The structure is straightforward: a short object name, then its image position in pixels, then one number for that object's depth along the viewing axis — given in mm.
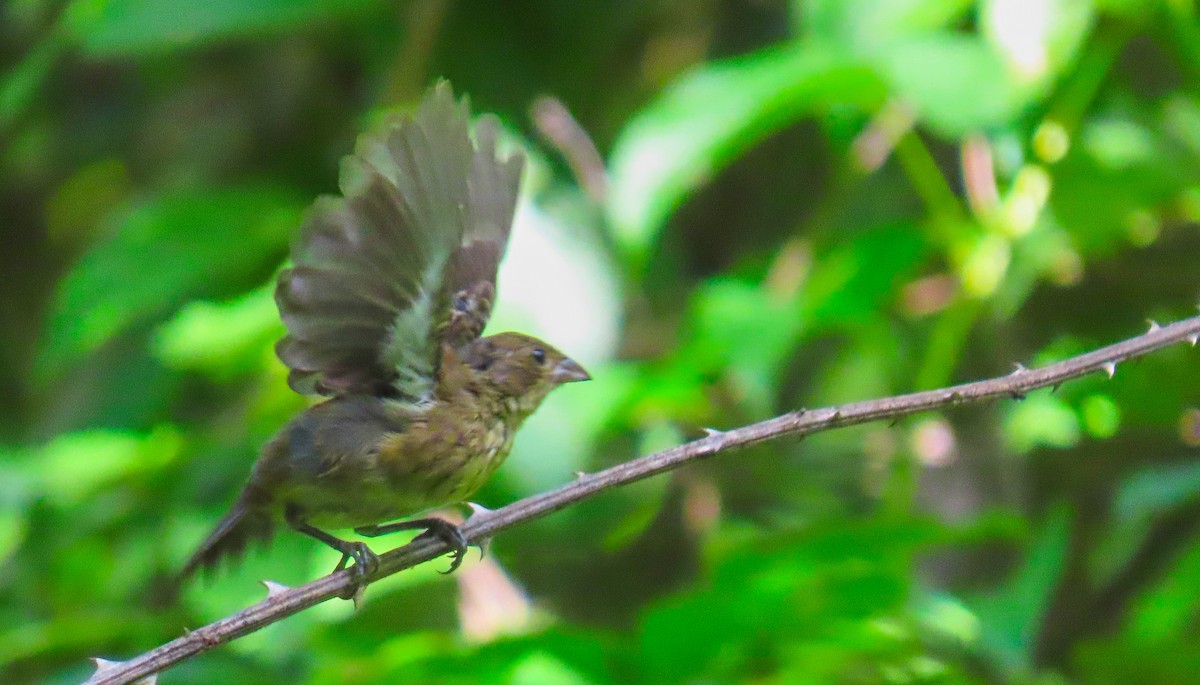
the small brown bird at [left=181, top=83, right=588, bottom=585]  5410
